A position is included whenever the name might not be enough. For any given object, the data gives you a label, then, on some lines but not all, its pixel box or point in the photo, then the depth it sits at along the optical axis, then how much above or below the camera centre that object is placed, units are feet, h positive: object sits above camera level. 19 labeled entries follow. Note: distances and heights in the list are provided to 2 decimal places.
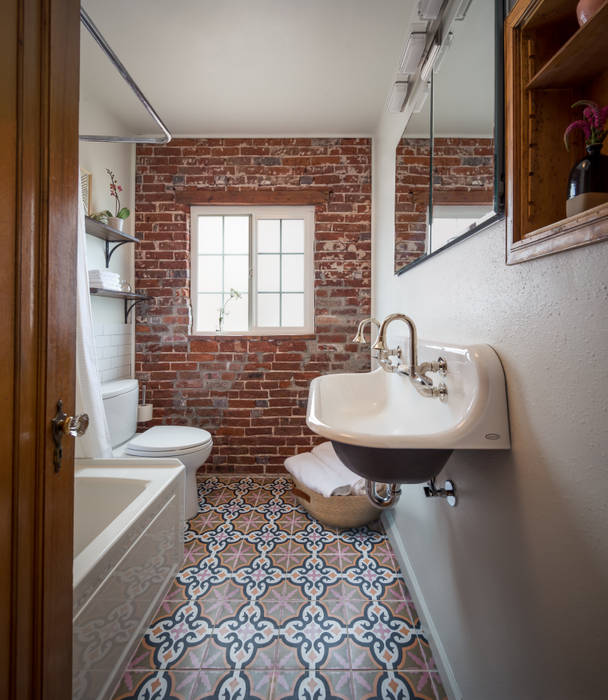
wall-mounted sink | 2.80 -0.66
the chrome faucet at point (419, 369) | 3.73 -0.18
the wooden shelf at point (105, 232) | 6.98 +2.36
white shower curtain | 5.42 -0.45
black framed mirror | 3.01 +2.23
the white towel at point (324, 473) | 6.76 -2.41
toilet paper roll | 8.75 -1.52
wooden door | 1.96 +0.10
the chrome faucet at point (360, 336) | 5.01 +0.19
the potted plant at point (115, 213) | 7.52 +2.83
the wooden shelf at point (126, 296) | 7.08 +1.14
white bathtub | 3.36 -2.30
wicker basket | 6.72 -2.94
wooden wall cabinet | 2.23 +1.60
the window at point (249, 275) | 9.35 +1.90
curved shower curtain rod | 3.89 +3.35
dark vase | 2.00 +0.99
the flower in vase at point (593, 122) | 2.07 +1.33
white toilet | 6.88 -1.77
